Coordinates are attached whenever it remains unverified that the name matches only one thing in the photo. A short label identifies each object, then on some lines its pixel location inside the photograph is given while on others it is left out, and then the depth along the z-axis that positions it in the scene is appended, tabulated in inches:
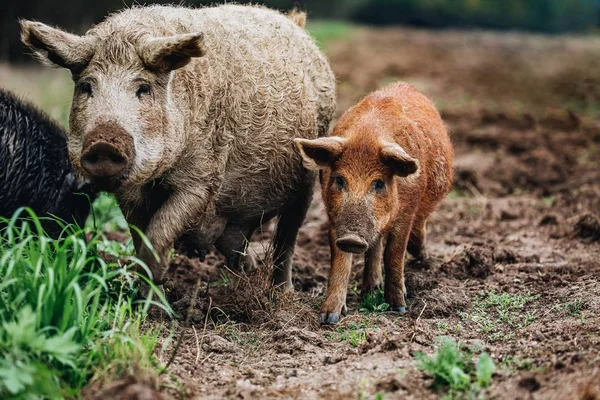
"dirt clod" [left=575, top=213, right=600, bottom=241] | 585.3
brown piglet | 426.9
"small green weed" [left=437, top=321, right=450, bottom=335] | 415.8
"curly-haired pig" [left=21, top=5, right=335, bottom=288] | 388.5
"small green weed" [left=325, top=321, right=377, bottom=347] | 408.2
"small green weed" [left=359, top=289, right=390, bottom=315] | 462.9
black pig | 499.2
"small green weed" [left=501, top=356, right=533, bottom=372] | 350.9
